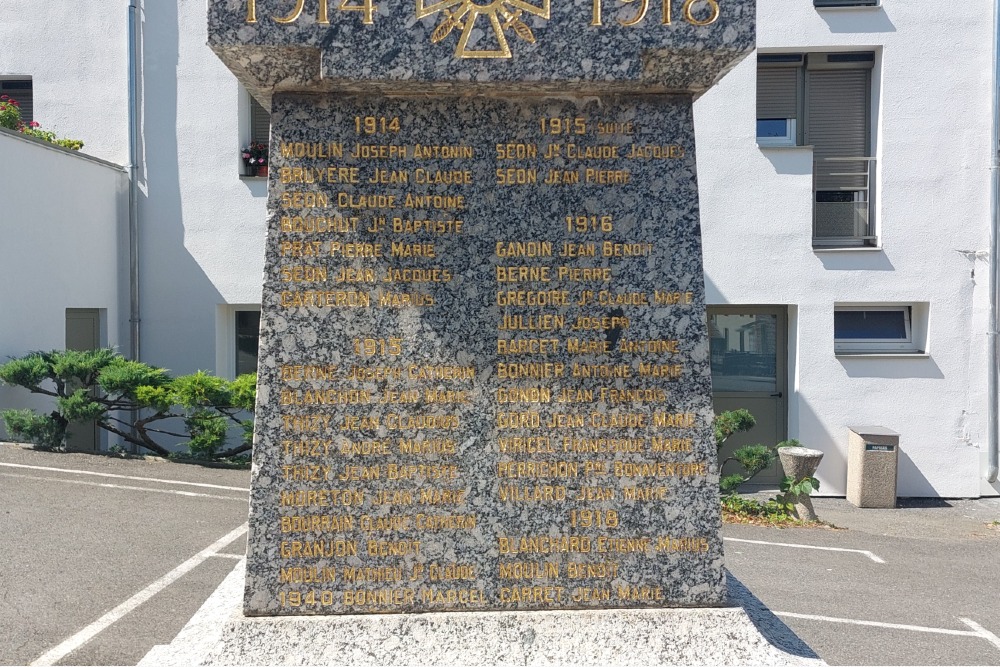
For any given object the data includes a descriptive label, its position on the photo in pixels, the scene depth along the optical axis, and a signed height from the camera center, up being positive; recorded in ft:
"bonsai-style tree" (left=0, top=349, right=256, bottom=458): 30.99 -2.99
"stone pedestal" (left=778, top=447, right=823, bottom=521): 33.37 -5.49
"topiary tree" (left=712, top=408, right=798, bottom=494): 34.50 -5.15
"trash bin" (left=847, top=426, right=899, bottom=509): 35.09 -5.89
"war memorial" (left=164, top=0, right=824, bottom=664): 10.69 -0.70
